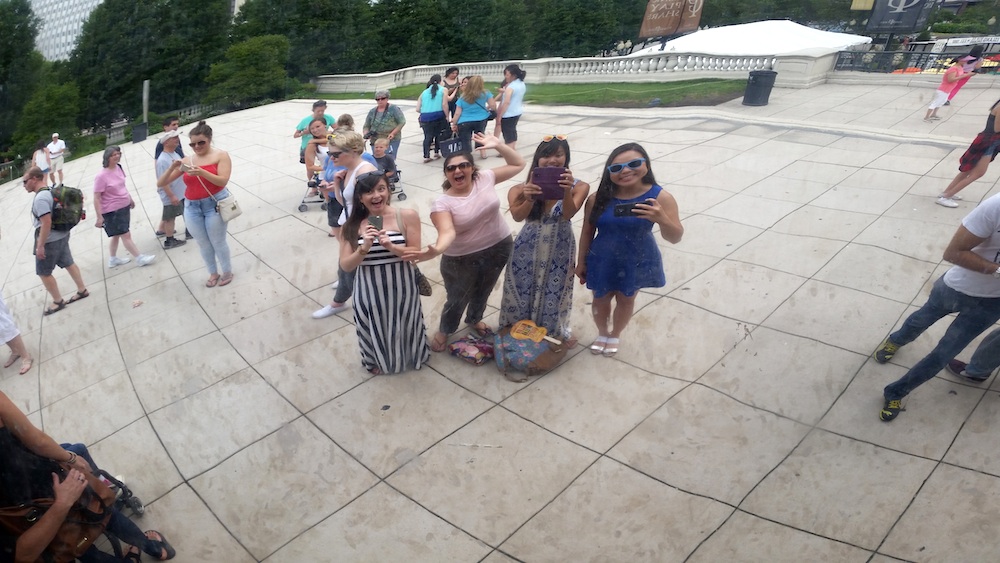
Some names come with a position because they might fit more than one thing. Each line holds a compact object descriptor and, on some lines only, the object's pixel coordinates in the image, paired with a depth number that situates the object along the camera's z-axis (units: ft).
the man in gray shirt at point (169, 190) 18.85
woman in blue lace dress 10.24
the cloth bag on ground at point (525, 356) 12.10
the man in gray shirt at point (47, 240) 16.03
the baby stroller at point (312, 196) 23.73
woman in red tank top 15.81
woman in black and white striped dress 10.68
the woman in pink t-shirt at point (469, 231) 11.07
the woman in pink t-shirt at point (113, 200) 18.86
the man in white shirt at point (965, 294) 9.03
